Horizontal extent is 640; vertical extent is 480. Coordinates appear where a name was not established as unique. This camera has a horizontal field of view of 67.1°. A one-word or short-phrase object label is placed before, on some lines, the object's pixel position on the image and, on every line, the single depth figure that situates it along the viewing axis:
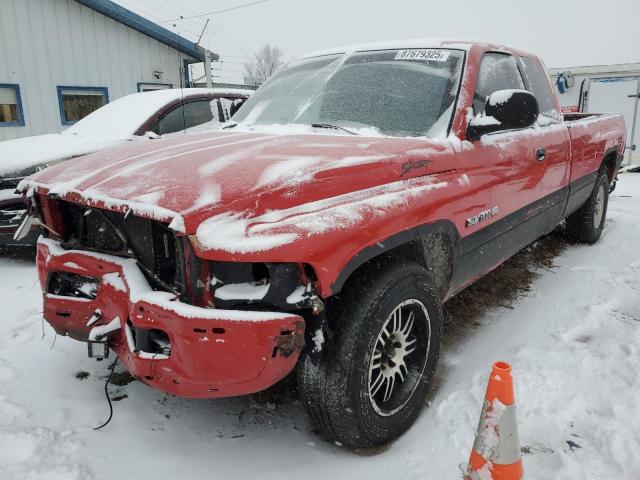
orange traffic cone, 1.64
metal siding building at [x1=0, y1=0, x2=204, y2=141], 9.64
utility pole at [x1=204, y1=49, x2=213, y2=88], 11.30
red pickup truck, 1.72
